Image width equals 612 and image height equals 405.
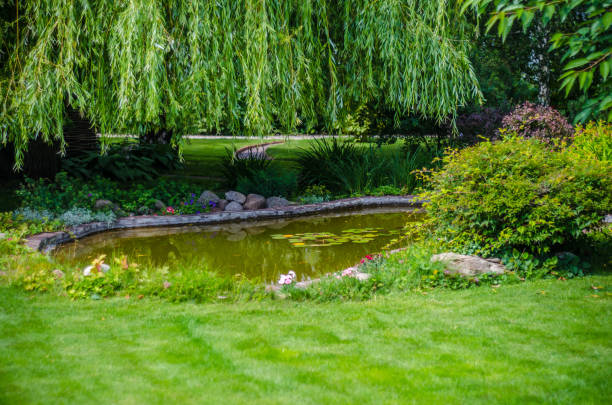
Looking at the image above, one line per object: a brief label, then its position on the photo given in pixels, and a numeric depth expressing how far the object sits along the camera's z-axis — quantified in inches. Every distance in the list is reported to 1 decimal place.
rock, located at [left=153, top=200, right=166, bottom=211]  390.9
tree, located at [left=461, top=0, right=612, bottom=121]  114.7
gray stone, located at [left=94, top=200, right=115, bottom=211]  371.2
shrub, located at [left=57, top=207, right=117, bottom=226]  339.9
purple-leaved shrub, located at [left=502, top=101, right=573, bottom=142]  470.0
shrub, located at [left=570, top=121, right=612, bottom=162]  341.7
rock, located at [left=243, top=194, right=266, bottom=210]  418.9
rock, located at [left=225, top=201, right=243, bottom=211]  409.7
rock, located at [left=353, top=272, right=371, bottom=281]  213.2
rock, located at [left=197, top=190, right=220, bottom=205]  411.8
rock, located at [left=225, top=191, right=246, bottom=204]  424.5
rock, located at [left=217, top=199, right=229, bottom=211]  413.4
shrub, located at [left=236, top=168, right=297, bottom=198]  448.8
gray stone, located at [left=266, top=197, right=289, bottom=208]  424.8
